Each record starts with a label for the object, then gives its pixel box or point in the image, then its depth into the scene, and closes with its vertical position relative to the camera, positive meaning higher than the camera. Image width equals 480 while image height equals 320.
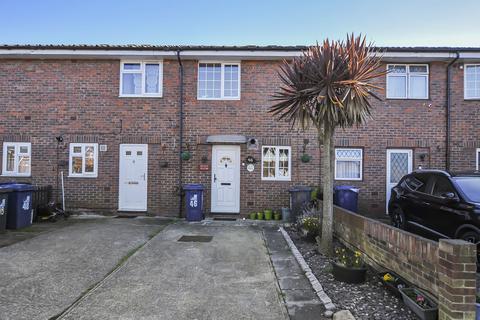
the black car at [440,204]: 5.61 -0.68
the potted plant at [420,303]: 3.49 -1.49
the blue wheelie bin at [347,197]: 9.43 -0.86
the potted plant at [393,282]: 4.18 -1.48
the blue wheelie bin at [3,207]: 7.88 -1.12
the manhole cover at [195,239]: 7.37 -1.68
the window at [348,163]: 10.64 +0.11
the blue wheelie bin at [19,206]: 8.29 -1.15
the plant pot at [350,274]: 4.67 -1.51
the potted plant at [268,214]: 10.24 -1.50
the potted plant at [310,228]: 7.25 -1.35
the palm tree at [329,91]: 5.83 +1.34
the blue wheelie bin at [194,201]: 9.73 -1.09
